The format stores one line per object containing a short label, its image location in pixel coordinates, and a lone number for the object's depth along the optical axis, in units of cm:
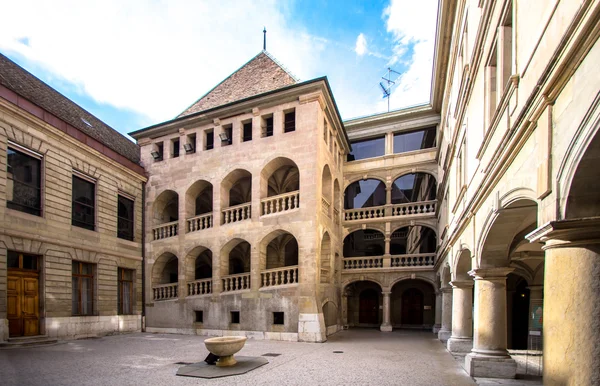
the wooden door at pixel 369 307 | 2358
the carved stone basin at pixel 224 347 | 947
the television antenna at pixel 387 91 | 2654
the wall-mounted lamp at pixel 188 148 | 1884
